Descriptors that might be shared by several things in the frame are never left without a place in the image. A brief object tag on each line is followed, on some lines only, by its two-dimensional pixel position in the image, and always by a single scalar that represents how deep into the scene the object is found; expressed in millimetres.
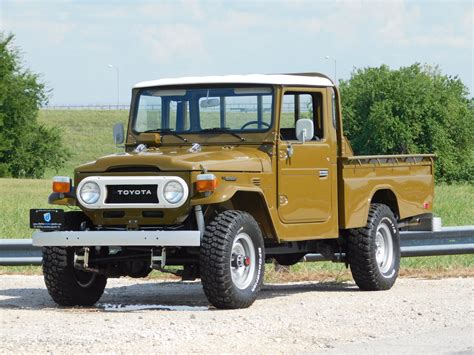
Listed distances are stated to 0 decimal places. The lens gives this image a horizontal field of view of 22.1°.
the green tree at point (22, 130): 72875
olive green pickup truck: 11102
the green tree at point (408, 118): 77000
